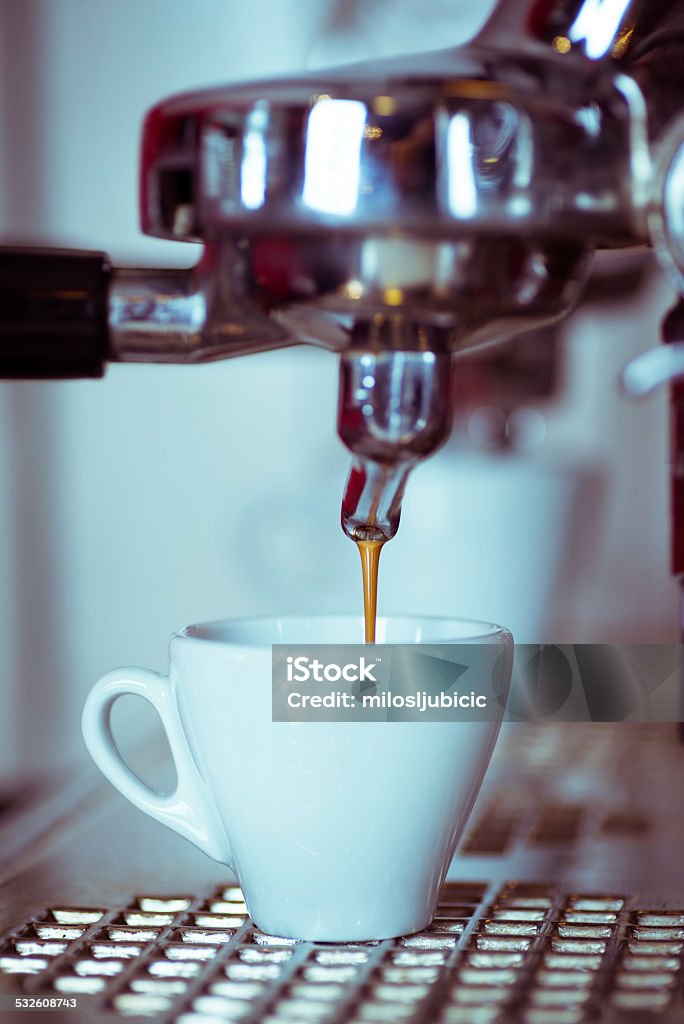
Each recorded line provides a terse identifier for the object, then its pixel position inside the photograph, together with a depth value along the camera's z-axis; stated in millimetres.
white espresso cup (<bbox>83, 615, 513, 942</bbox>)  516
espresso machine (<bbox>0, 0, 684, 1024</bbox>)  466
